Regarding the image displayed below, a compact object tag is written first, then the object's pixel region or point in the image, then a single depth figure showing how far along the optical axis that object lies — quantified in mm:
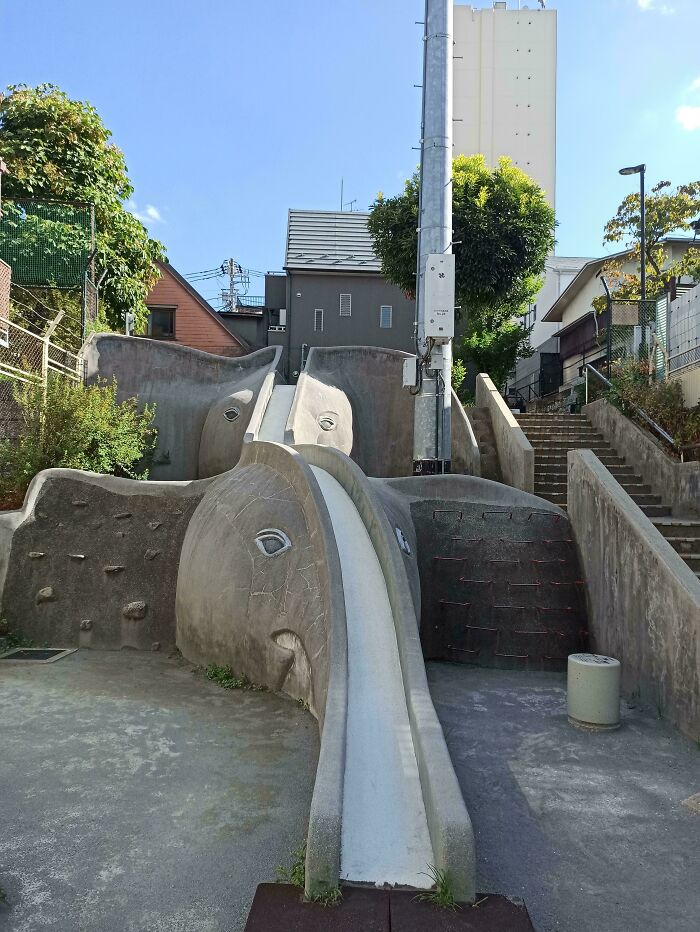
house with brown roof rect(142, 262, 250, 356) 30922
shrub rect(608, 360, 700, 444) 13281
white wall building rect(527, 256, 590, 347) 40438
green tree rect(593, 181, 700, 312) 26469
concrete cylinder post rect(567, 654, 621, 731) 6633
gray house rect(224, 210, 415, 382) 29641
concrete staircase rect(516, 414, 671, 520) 12318
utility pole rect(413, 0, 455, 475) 11586
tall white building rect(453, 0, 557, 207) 43875
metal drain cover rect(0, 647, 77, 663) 9383
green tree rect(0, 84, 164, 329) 23047
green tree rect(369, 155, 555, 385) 23578
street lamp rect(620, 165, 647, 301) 21656
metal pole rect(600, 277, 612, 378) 18156
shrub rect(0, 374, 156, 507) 12312
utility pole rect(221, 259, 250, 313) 49044
